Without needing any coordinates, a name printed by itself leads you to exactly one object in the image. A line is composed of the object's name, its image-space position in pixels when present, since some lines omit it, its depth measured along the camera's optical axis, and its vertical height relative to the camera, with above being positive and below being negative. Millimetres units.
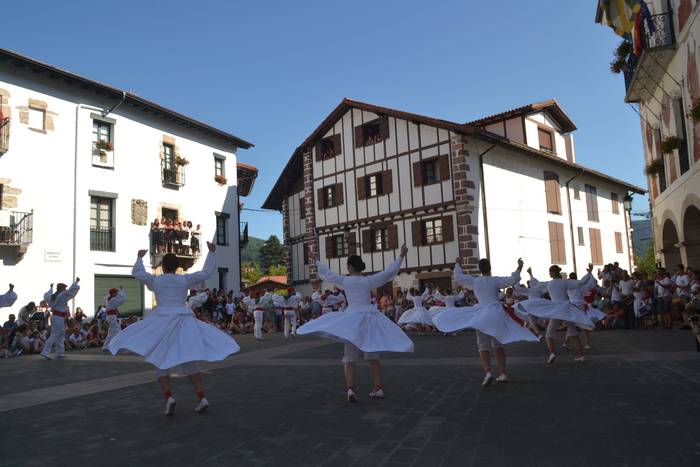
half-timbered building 27859 +5235
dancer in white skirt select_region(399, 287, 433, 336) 19016 -908
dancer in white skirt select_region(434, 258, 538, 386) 7900 -478
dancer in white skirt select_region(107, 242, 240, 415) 6273 -424
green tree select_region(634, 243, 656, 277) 60750 +1945
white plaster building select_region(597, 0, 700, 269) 16531 +5647
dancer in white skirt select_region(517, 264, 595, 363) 10062 -480
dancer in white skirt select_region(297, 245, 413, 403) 6953 -434
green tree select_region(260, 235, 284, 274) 105125 +7830
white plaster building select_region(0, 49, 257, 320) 21672 +5435
